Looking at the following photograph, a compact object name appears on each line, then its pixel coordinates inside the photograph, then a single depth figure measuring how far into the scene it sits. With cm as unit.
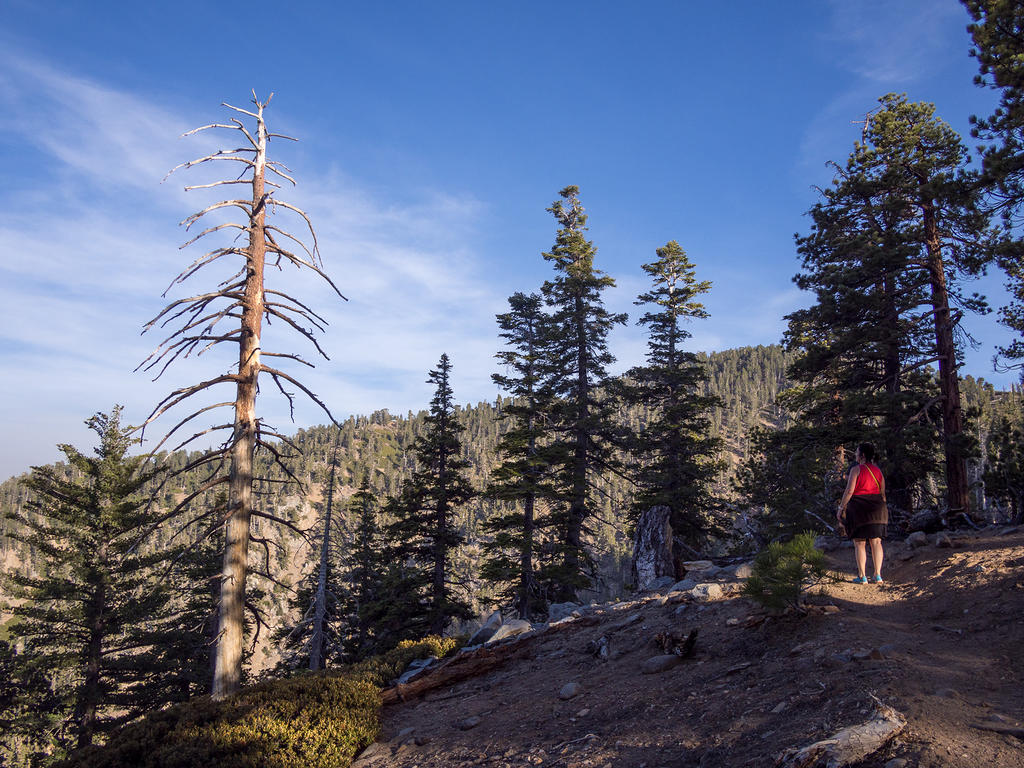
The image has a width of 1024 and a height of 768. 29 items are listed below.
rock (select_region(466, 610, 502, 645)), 1216
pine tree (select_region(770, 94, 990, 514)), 1402
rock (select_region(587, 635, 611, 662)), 909
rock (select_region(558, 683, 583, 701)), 784
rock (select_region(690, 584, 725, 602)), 989
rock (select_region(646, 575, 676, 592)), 1383
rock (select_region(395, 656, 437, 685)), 1032
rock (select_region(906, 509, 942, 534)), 1182
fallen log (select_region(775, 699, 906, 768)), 424
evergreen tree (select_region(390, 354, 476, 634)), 2589
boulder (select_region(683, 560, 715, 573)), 1371
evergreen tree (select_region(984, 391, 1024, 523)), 1245
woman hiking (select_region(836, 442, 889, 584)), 877
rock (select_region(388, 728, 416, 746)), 808
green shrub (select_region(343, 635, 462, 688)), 1050
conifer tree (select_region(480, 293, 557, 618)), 2175
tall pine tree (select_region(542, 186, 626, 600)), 2366
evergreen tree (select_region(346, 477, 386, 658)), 2658
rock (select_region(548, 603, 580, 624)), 1299
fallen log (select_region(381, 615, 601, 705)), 988
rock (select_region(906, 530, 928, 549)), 1038
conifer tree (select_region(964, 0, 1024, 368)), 1034
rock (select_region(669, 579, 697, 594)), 1147
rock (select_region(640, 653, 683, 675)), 778
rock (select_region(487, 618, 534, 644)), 1156
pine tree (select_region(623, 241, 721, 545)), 2425
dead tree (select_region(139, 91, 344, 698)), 939
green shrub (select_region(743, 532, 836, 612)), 722
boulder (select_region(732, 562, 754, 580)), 1091
